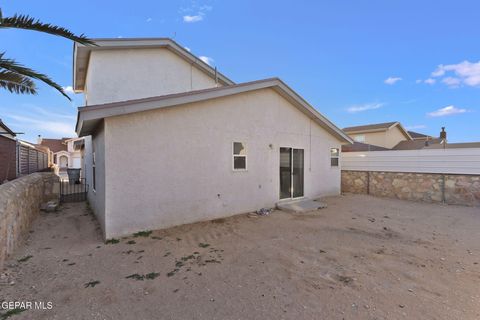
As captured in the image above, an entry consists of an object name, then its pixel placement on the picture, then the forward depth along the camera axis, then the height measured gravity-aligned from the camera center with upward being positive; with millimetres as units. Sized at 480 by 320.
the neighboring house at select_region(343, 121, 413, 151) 25359 +2824
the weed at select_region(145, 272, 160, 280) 3879 -1956
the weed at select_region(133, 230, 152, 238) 5875 -1886
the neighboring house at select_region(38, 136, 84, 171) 33812 +474
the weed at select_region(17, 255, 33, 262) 4516 -1934
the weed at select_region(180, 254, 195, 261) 4598 -1969
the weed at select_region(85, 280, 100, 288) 3623 -1947
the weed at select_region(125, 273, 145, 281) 3848 -1957
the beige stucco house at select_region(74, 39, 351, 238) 5820 +622
